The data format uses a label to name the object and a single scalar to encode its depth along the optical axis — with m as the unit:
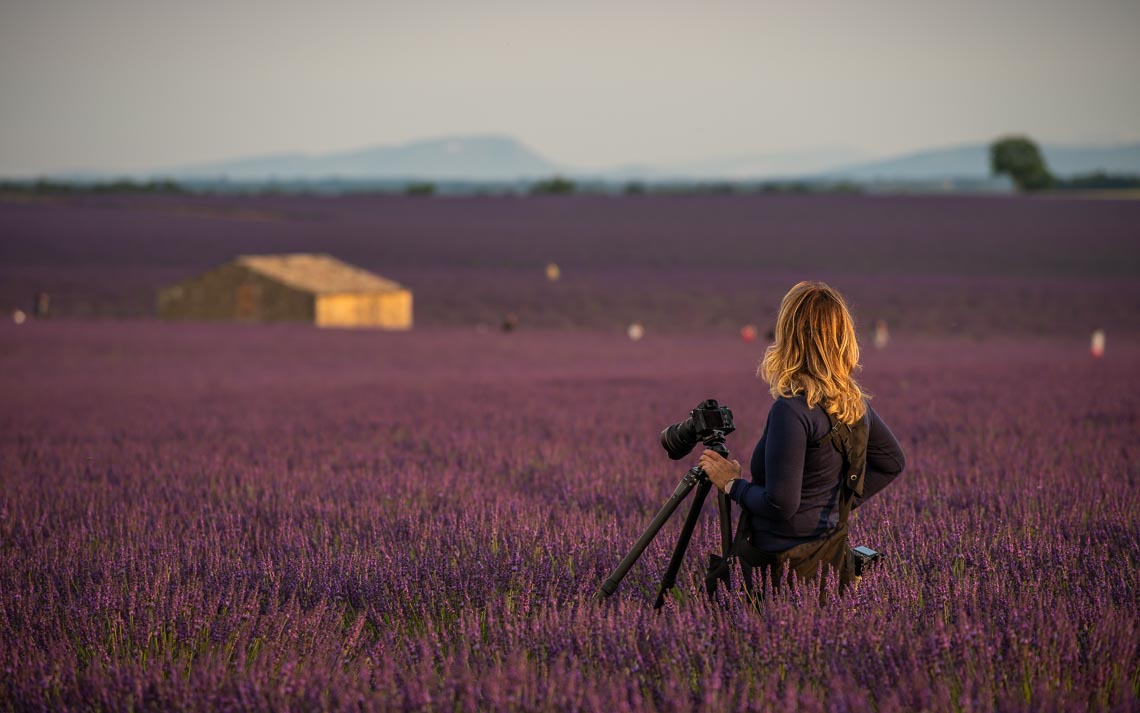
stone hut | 68.75
